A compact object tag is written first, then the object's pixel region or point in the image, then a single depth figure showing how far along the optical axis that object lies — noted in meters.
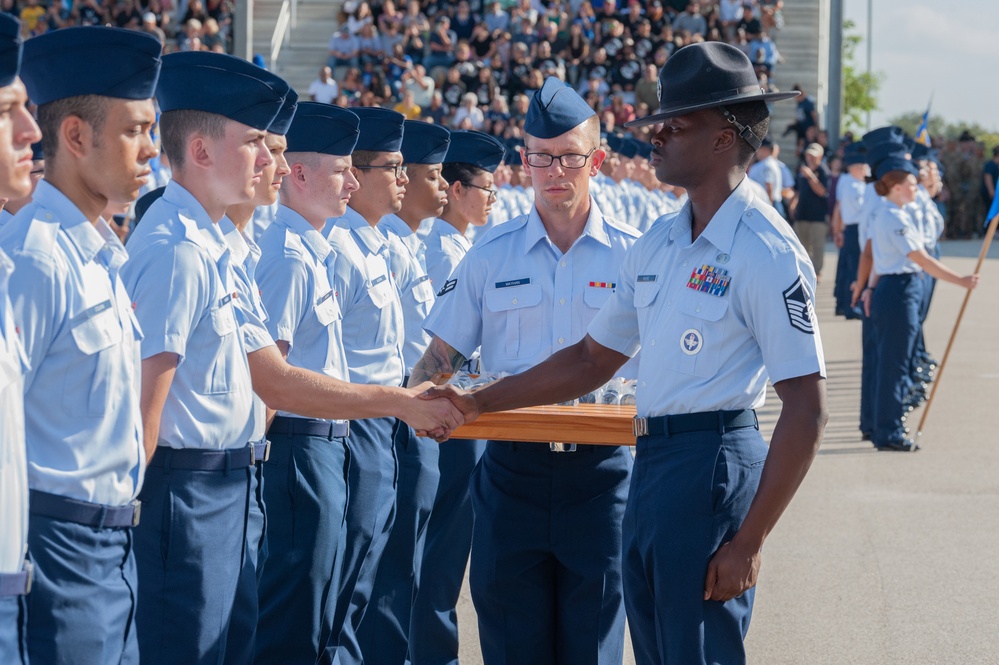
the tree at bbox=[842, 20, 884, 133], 73.26
